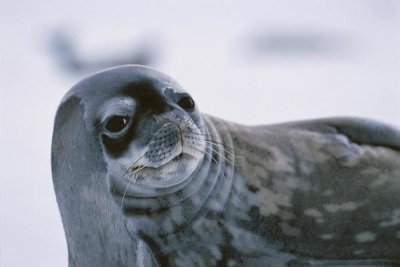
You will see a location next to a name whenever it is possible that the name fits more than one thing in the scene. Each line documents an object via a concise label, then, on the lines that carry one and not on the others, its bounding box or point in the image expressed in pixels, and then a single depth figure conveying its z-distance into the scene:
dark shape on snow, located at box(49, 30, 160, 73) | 16.08
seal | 4.86
